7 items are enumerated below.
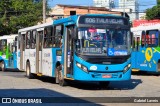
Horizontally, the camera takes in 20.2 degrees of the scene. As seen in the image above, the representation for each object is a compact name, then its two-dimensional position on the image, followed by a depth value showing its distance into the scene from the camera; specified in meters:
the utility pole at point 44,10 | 40.59
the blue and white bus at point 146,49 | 26.22
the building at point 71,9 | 91.25
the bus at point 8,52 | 33.75
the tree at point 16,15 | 56.91
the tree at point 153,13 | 68.74
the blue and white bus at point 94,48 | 17.56
